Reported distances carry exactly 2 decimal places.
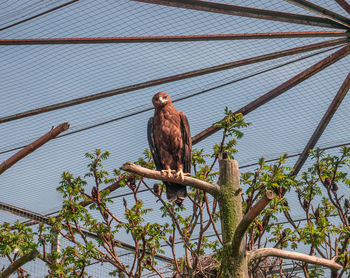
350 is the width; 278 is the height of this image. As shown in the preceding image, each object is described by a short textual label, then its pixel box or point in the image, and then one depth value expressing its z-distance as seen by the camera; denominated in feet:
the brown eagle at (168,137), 31.48
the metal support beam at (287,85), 29.59
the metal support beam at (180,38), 26.53
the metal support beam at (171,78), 28.63
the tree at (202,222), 22.68
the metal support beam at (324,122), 31.21
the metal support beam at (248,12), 24.53
